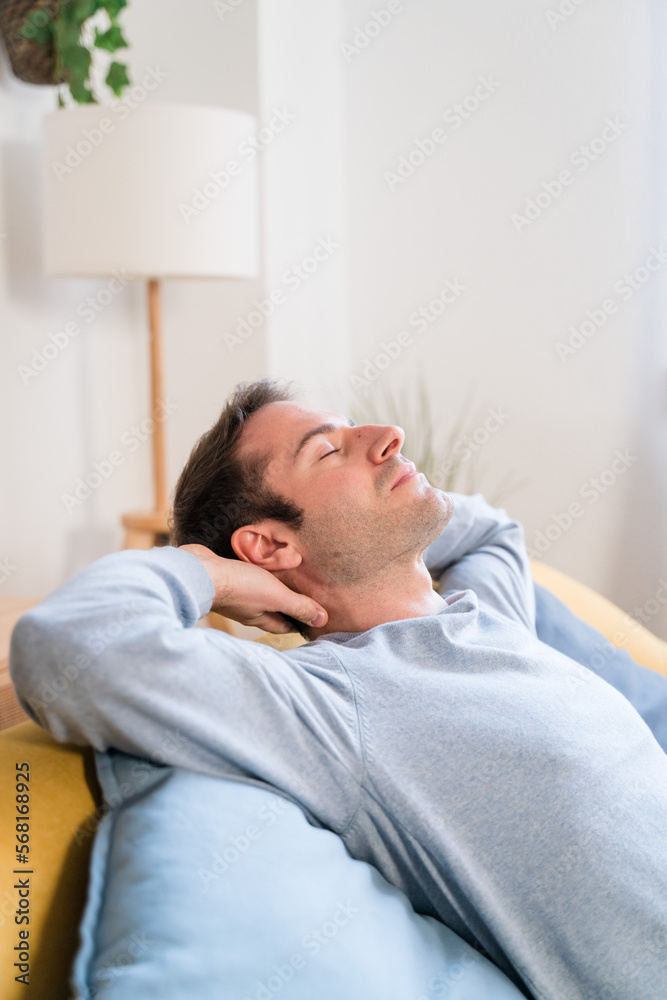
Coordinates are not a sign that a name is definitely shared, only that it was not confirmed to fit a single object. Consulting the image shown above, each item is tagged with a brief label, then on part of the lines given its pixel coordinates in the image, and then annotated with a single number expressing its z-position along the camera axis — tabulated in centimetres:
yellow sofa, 83
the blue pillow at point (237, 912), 78
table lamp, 231
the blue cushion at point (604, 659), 154
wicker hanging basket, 237
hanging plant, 238
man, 89
